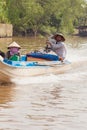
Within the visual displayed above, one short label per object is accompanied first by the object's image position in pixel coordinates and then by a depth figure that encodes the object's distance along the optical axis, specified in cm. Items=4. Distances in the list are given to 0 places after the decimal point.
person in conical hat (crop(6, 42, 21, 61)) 1200
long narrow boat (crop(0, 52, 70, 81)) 1106
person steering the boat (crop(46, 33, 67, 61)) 1419
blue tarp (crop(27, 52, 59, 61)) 1368
